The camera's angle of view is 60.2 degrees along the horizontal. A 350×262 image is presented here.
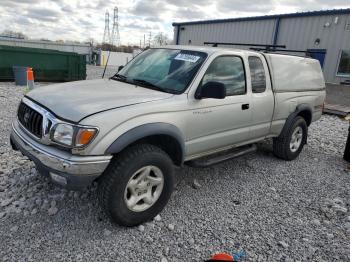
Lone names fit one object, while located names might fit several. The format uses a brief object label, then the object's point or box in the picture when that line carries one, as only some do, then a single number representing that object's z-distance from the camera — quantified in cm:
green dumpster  1220
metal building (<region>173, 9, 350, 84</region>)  1365
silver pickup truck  266
